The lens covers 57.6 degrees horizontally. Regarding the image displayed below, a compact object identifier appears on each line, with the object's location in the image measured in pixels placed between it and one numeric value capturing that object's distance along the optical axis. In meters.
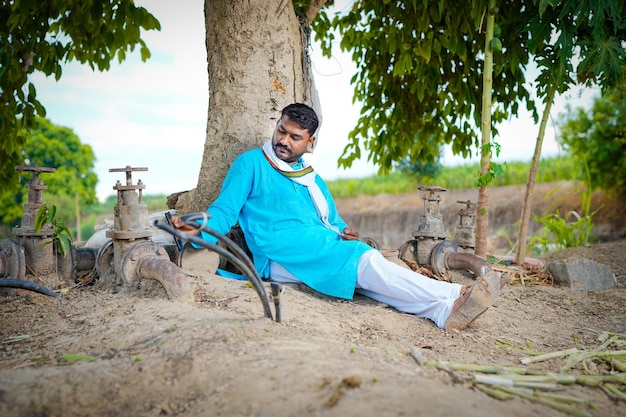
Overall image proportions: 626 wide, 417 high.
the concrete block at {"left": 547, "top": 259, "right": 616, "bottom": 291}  5.21
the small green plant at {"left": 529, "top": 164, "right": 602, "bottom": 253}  7.26
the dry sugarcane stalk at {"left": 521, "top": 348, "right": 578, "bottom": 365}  3.11
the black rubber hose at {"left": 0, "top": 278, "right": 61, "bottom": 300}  3.44
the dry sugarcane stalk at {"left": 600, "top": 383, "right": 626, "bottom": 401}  2.54
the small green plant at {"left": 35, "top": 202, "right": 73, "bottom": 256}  3.94
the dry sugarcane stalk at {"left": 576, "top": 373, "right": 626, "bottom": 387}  2.66
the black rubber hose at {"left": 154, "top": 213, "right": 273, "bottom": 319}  2.39
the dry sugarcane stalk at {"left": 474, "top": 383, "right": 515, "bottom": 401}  2.23
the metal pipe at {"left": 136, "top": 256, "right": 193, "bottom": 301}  3.34
